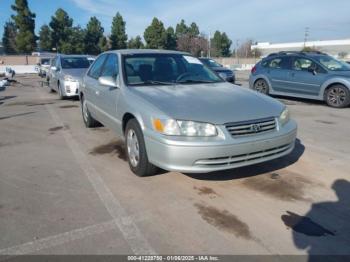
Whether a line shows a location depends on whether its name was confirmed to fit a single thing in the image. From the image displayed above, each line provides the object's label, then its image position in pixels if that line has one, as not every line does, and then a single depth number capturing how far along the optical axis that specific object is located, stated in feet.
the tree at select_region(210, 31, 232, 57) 267.18
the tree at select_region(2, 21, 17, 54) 246.27
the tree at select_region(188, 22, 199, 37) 258.98
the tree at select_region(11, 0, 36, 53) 152.05
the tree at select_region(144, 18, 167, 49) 201.16
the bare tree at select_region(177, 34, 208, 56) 244.42
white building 260.09
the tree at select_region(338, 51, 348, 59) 212.76
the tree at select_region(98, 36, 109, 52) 193.47
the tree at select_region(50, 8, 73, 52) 171.53
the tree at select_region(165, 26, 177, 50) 215.72
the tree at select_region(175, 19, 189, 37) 256.11
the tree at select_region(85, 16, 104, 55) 191.21
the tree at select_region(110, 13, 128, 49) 197.26
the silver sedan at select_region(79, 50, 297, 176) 11.75
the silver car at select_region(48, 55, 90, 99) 36.32
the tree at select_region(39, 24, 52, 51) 194.64
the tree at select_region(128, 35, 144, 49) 215.72
